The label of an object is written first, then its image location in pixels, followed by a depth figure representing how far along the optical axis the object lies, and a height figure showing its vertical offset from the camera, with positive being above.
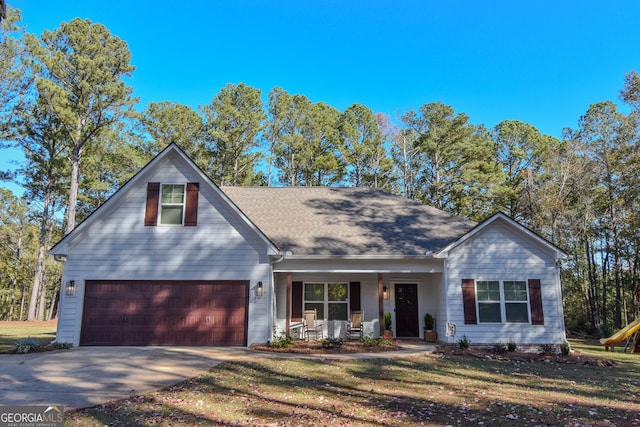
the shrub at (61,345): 11.09 -1.68
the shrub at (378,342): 11.91 -1.66
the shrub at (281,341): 11.48 -1.62
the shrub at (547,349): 12.04 -1.85
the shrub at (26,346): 10.18 -1.59
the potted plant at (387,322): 13.60 -1.20
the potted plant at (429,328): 13.30 -1.40
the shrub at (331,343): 11.62 -1.66
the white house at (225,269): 11.82 +0.53
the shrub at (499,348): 11.63 -1.81
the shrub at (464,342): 11.89 -1.66
